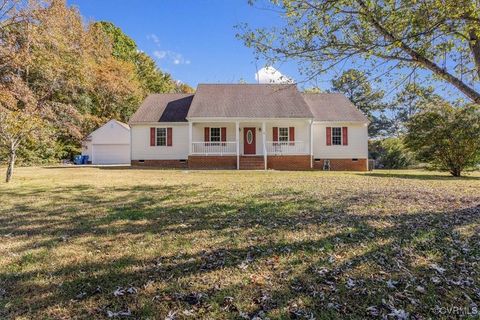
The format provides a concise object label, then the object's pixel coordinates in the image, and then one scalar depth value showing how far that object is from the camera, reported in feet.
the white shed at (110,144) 95.81
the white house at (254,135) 66.44
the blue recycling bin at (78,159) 95.66
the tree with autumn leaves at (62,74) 47.47
